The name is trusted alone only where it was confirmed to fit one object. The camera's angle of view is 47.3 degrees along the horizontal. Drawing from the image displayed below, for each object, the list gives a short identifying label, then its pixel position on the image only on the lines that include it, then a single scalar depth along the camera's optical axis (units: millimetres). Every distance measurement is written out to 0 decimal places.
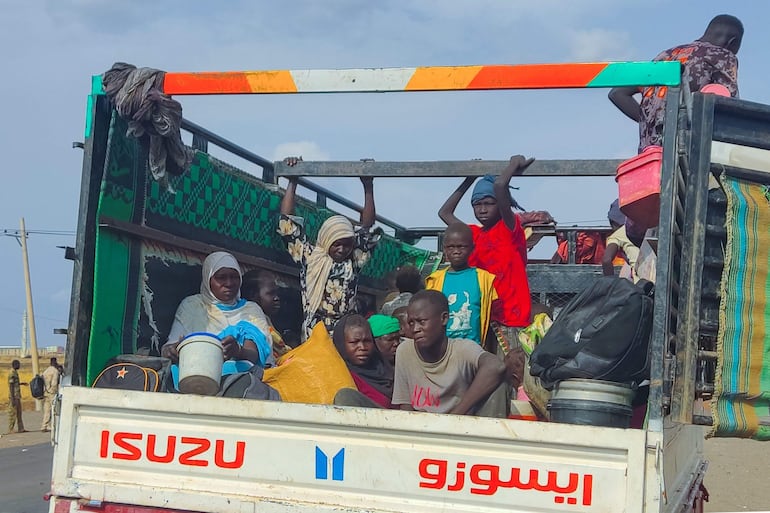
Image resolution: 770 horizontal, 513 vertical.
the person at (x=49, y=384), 15814
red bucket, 2889
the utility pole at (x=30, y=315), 24625
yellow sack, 3340
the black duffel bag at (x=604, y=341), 2619
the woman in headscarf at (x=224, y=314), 3814
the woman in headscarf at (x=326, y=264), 4688
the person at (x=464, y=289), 4121
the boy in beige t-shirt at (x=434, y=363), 3100
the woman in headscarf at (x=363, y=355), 3799
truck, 2391
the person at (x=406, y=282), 5357
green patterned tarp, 3238
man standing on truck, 3799
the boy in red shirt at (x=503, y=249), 4363
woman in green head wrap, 4230
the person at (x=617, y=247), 5140
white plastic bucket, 3021
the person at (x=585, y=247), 6707
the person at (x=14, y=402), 15984
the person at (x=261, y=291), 4543
